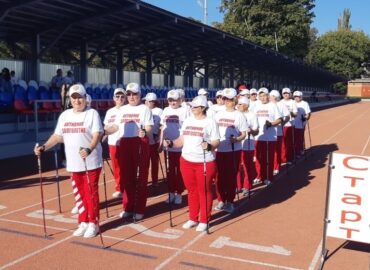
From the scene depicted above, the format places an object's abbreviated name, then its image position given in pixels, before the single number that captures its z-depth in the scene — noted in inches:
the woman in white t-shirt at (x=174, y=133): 310.8
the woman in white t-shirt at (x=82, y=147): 232.8
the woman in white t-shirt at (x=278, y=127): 408.5
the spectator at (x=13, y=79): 585.9
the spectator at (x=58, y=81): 628.8
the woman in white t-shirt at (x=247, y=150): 325.4
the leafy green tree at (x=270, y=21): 2058.3
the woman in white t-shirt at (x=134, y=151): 268.5
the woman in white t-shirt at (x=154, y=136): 340.5
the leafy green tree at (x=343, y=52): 3415.4
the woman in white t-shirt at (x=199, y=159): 246.7
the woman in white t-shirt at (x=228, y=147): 287.4
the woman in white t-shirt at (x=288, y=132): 480.7
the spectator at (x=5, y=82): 549.3
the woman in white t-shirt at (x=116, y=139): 298.1
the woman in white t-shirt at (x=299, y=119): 502.3
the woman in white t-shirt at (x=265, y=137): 378.0
